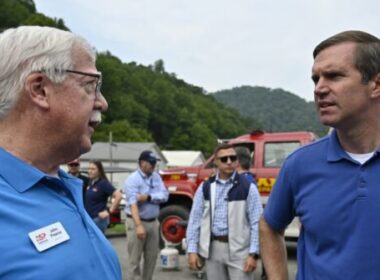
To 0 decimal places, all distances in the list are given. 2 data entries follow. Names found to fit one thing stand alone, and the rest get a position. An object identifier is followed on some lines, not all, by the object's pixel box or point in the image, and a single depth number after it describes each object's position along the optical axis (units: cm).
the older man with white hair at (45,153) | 150
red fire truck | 1069
